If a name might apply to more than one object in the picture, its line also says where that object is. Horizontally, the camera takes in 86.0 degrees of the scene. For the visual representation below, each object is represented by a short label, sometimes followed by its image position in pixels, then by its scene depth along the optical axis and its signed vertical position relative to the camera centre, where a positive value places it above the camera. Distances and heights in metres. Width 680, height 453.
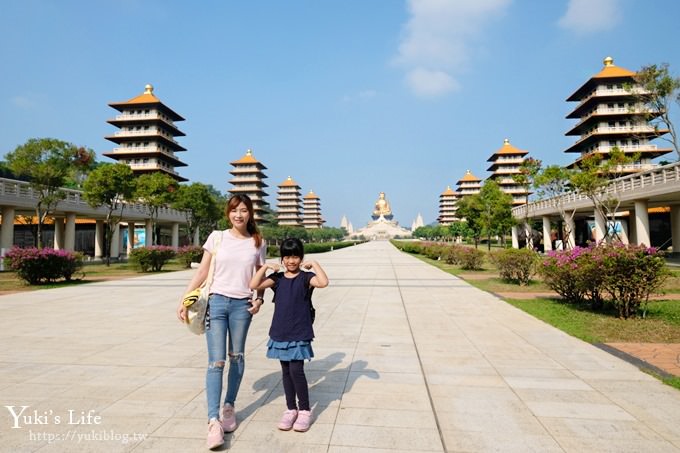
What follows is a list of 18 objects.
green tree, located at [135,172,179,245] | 28.03 +4.60
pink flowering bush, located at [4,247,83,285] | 12.52 -0.42
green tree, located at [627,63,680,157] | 13.98 +5.76
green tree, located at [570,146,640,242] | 19.70 +3.29
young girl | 2.65 -0.57
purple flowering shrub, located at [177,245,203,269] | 20.72 -0.34
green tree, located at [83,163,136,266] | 22.81 +4.16
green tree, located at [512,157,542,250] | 25.77 +4.88
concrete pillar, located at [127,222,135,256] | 35.94 +1.53
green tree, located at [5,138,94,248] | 19.42 +4.77
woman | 2.60 -0.40
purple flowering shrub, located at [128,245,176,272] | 18.22 -0.43
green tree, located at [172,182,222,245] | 31.22 +4.03
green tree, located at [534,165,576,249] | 24.12 +3.94
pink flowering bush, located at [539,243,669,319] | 6.35 -0.64
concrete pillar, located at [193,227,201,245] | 41.44 +1.23
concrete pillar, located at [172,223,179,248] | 38.94 +1.67
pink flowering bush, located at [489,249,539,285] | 11.42 -0.75
